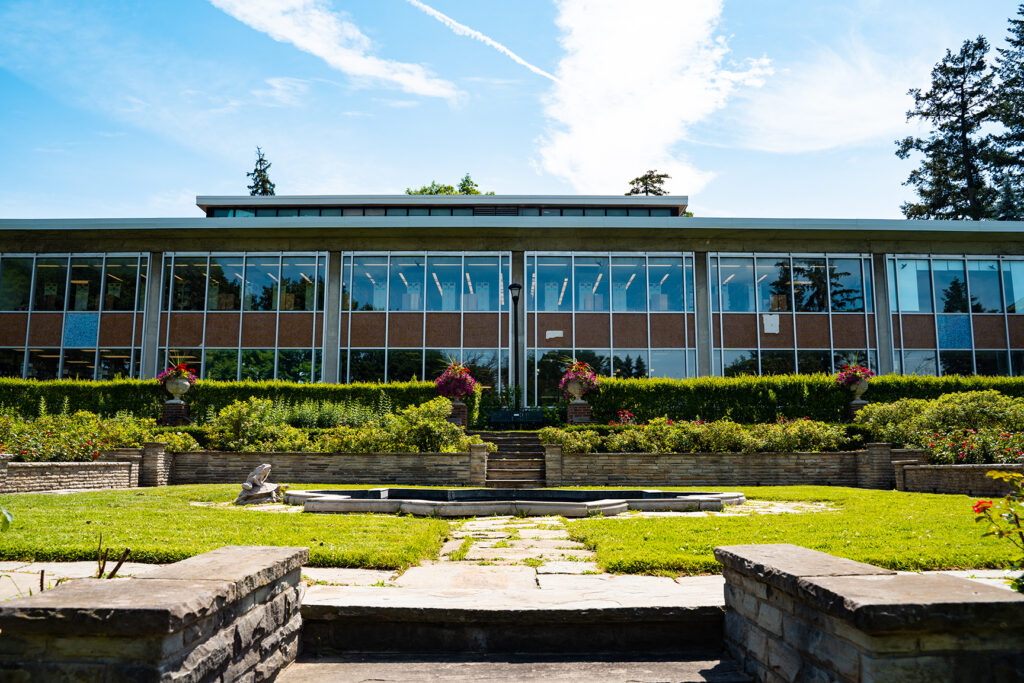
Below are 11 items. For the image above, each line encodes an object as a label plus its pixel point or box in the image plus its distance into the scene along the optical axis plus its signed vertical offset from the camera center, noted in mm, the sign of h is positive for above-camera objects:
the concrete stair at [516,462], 13865 -855
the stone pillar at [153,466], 13641 -887
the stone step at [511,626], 3725 -1097
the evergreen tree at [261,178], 55719 +19231
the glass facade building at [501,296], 23734 +4296
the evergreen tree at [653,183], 47250 +15955
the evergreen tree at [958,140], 40750 +16611
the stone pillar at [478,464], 13500 -817
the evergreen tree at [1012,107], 39250 +17669
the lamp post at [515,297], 18781 +3331
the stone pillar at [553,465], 14000 -864
